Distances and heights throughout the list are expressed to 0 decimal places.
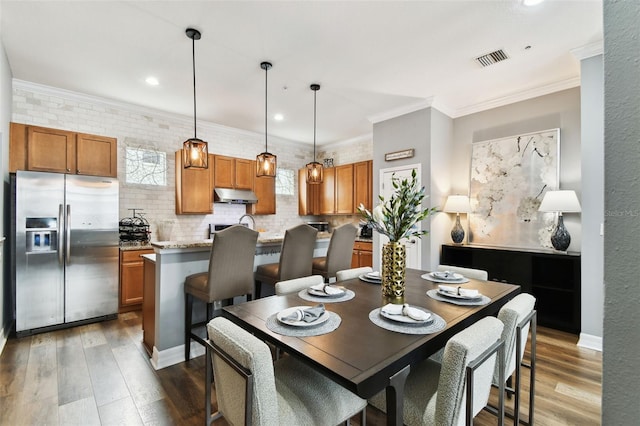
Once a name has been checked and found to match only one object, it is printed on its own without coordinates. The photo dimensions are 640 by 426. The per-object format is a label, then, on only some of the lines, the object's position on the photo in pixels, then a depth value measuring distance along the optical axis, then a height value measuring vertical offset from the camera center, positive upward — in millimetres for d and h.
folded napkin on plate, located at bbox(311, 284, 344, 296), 1838 -496
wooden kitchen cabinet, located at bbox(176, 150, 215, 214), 4633 +352
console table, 3252 -769
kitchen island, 2541 -754
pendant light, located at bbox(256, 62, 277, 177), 3256 +524
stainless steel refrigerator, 3133 -431
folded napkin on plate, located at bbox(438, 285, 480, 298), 1729 -481
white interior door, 4254 +365
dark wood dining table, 1000 -527
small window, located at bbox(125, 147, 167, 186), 4398 +686
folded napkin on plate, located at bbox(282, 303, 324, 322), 1373 -492
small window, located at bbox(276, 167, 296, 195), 6254 +648
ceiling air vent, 2961 +1597
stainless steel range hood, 4914 +266
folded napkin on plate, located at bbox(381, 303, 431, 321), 1363 -484
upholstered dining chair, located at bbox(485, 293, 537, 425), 1384 -623
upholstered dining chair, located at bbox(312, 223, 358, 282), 3090 -452
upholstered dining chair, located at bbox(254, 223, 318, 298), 2762 -443
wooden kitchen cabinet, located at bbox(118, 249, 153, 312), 3844 -905
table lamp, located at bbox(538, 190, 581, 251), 3221 +61
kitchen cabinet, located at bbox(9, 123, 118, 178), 3334 +714
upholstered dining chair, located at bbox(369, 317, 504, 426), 1049 -673
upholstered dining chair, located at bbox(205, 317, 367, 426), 1010 -728
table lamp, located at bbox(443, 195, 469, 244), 4129 +59
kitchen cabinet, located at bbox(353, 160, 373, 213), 5336 +521
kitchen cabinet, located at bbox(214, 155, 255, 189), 4988 +685
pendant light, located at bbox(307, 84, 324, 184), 3696 +510
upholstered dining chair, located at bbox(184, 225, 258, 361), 2375 -543
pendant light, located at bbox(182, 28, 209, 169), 2709 +541
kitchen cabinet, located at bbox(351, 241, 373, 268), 4973 -723
